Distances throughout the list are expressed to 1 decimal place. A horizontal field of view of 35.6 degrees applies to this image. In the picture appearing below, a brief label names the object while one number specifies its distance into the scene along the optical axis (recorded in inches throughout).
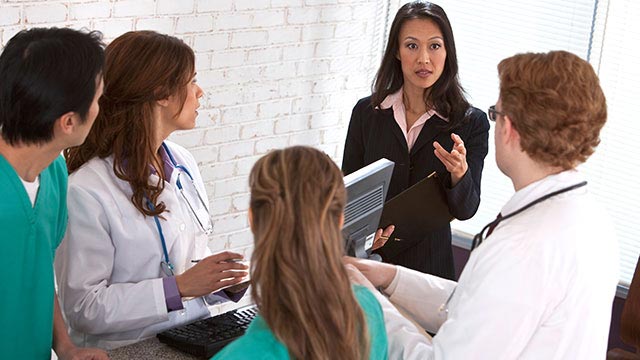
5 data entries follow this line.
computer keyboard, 93.6
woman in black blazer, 133.8
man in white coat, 75.5
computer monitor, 94.2
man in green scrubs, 83.5
